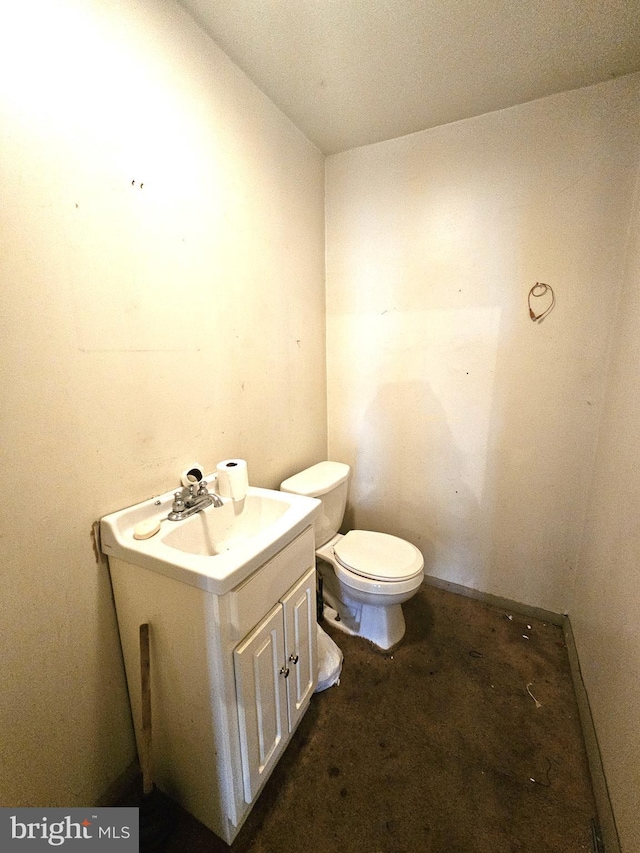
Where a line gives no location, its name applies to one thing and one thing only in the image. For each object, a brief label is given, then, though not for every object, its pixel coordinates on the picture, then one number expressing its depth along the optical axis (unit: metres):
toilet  1.40
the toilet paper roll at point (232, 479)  1.11
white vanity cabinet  0.79
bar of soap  0.89
